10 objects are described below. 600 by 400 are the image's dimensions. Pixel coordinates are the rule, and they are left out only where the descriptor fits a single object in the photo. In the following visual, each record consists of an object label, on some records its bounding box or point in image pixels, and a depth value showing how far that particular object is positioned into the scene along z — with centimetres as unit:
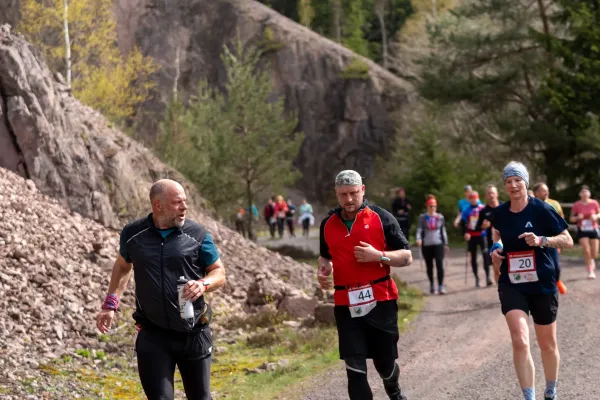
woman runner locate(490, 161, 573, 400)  732
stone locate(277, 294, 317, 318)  1506
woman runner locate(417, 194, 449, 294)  1744
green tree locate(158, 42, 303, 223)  3073
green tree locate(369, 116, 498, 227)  3566
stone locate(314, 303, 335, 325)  1387
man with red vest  671
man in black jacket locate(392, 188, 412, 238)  2412
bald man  589
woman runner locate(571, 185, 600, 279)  1833
